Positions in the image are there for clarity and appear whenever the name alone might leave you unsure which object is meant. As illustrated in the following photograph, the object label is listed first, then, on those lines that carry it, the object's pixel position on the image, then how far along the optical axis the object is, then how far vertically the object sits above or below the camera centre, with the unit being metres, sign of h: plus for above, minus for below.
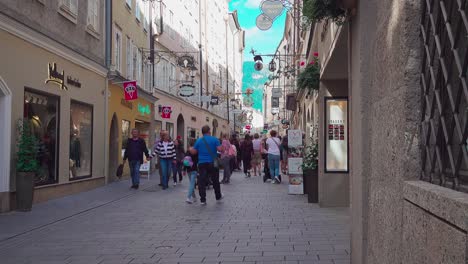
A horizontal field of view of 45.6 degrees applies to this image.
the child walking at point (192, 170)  12.66 -0.60
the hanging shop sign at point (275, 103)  51.53 +3.98
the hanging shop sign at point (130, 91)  20.97 +2.03
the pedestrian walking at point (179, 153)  19.05 -0.28
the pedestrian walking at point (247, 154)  22.59 -0.36
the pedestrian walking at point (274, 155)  18.25 -0.34
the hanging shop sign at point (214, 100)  36.84 +3.06
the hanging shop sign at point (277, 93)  38.98 +3.71
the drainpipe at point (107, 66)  19.28 +2.71
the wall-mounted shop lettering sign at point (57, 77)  13.88 +1.78
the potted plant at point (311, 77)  12.14 +1.51
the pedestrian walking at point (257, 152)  22.83 -0.28
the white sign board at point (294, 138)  16.59 +0.22
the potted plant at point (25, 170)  11.30 -0.52
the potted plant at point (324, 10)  6.06 +1.51
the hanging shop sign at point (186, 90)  29.69 +2.94
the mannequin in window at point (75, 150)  16.12 -0.15
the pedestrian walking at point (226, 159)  18.48 -0.46
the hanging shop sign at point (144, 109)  25.64 +1.69
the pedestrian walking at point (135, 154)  16.98 -0.28
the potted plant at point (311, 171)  12.44 -0.58
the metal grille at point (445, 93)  2.77 +0.29
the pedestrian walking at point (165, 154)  16.81 -0.27
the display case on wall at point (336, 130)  11.56 +0.32
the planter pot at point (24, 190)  11.29 -0.93
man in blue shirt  12.34 -0.28
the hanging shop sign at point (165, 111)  29.42 +1.80
